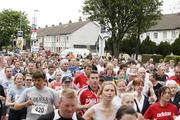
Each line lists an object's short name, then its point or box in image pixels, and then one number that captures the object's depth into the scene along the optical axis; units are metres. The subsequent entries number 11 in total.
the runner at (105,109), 6.10
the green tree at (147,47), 65.06
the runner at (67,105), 4.50
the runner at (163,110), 7.44
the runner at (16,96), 9.38
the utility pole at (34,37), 35.12
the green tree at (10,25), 89.94
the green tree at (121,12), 51.62
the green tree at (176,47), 61.09
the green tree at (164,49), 62.96
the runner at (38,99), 7.39
